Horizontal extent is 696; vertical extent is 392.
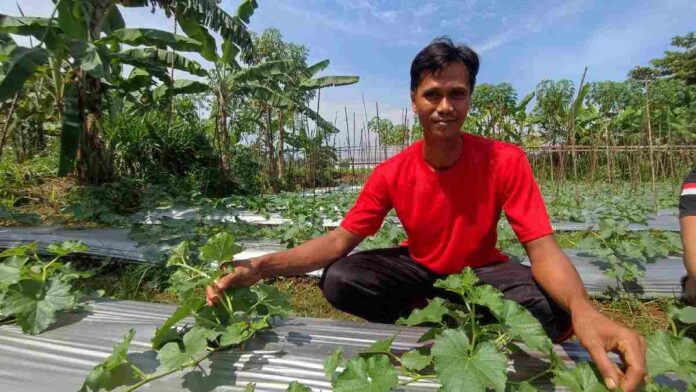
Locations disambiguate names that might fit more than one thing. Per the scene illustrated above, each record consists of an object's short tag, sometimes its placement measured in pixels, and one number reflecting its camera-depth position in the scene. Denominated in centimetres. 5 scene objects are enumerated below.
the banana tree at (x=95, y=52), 377
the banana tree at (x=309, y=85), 850
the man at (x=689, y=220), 148
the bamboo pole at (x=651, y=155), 449
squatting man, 144
